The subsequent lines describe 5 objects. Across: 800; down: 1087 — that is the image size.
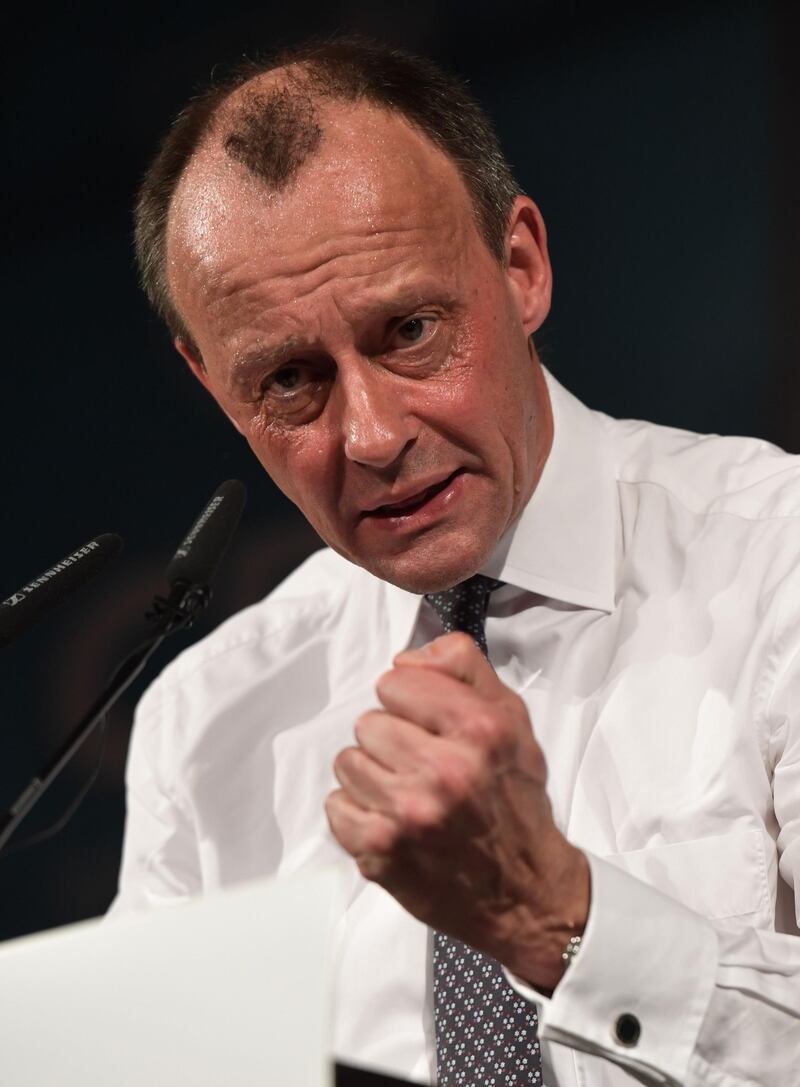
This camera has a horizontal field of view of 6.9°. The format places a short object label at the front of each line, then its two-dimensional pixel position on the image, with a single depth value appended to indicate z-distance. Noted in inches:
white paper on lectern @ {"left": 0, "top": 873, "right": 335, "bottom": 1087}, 93.5
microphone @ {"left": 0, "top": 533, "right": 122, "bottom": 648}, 111.9
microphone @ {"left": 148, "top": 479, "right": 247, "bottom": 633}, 114.0
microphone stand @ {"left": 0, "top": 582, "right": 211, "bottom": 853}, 111.1
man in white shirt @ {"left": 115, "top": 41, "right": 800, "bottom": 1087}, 113.5
